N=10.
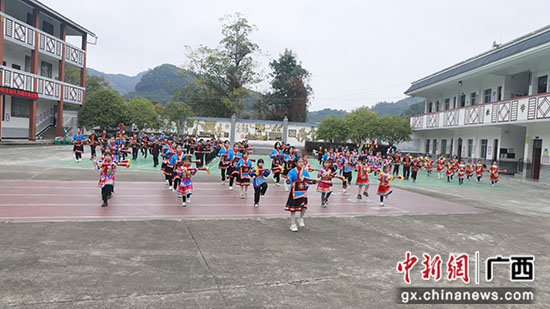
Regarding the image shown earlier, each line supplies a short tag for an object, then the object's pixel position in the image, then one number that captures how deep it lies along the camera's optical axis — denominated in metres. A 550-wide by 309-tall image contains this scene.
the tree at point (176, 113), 32.78
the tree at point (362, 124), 33.16
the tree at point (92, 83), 50.75
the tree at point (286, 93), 53.09
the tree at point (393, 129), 33.00
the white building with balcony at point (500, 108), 20.08
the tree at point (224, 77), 45.78
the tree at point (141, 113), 31.70
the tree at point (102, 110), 30.38
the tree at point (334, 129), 33.72
